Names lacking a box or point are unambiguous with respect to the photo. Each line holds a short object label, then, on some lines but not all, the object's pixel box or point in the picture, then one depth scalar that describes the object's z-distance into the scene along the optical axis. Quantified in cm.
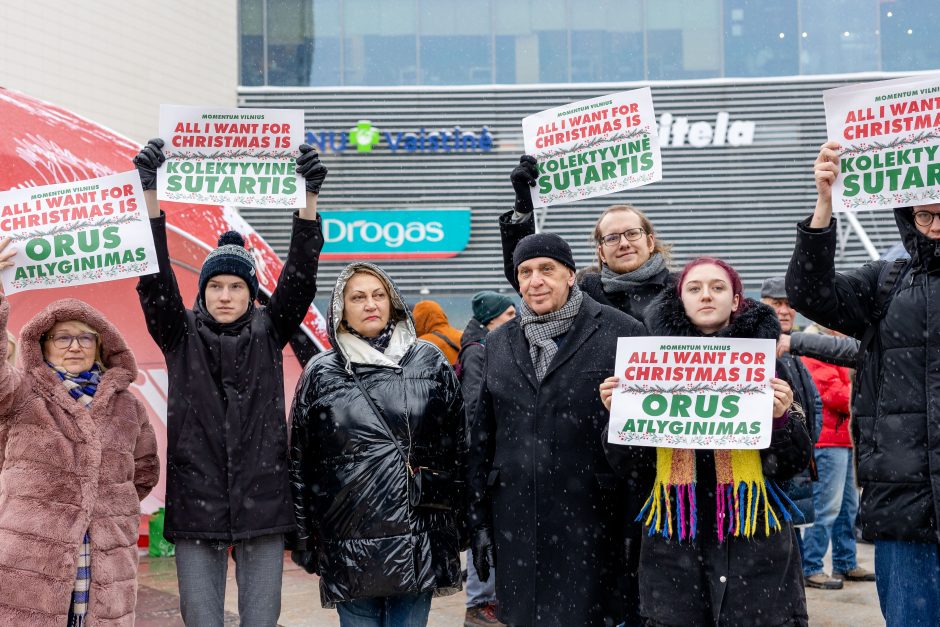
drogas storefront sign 1966
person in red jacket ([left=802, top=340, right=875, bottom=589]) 709
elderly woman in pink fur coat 359
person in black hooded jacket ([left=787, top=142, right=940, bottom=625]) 313
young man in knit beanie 386
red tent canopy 662
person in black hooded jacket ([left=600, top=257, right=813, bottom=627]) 327
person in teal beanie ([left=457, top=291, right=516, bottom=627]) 572
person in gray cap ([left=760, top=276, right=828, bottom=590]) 566
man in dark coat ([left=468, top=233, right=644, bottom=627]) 370
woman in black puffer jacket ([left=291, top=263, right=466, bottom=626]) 379
